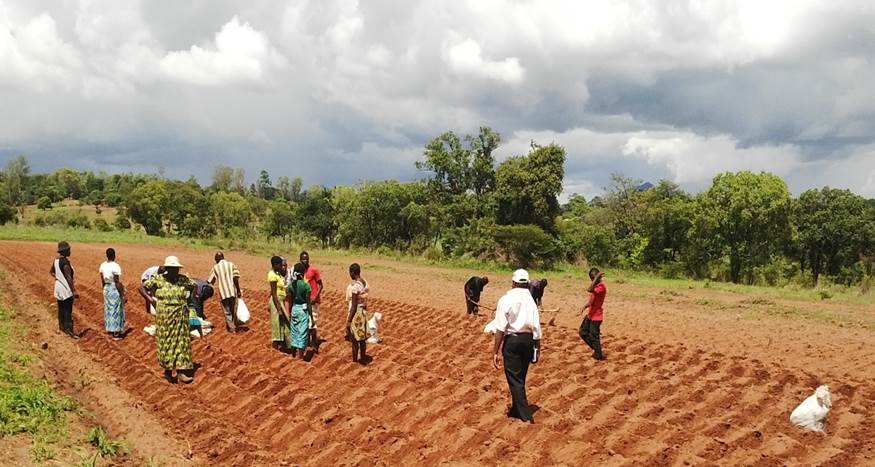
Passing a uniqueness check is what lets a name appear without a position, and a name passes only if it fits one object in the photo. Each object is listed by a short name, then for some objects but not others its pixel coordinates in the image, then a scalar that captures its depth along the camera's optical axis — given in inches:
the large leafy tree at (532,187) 1228.5
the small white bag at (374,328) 376.5
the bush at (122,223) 1991.9
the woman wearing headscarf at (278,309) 347.6
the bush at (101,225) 1840.6
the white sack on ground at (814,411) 234.4
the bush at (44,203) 2753.9
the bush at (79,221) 1951.3
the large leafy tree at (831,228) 1283.2
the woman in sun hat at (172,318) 295.9
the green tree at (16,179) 3075.8
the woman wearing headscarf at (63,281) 370.6
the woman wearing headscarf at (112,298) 382.0
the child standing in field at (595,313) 353.1
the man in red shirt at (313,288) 343.9
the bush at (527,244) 1144.2
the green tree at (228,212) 1834.4
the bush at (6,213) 1795.0
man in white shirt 236.7
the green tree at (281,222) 1804.9
